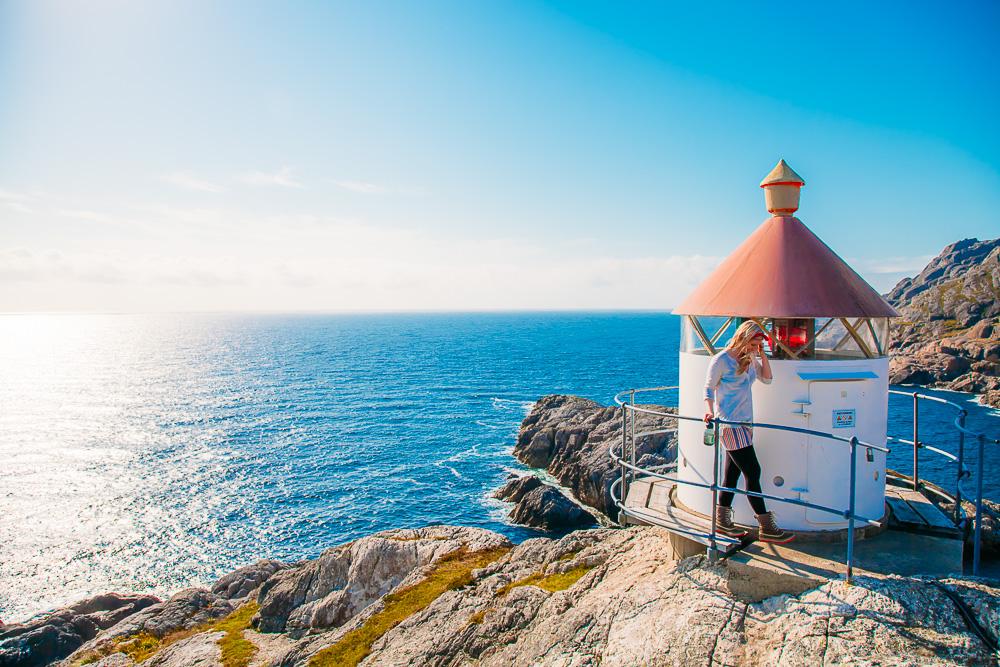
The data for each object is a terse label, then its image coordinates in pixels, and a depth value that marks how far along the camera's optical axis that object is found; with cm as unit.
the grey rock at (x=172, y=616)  2273
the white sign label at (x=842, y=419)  912
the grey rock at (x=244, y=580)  2612
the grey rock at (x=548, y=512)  3769
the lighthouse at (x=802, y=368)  918
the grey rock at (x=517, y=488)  4200
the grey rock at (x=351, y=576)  1853
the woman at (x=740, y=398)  892
